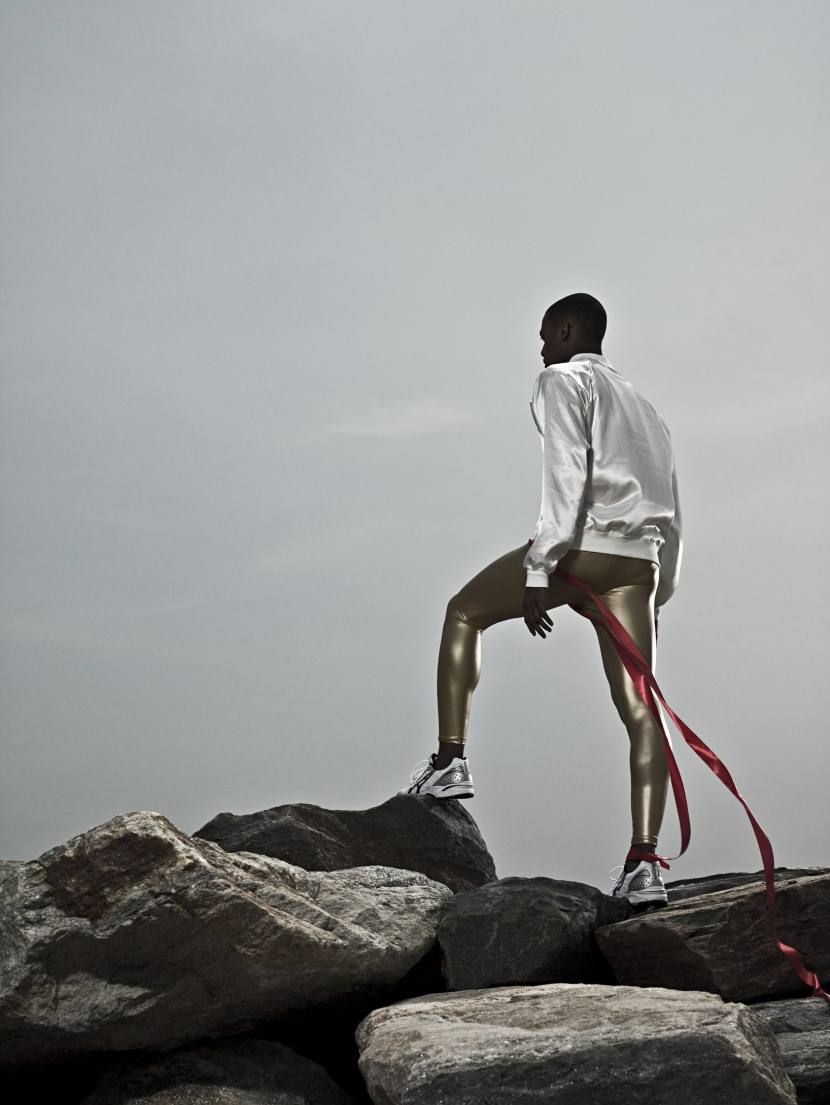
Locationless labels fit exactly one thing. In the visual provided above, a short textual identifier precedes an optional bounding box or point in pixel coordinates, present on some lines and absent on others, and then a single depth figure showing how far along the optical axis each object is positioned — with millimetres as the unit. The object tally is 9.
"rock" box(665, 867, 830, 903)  4555
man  4352
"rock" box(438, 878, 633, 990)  3562
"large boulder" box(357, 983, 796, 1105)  2545
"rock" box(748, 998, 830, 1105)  3029
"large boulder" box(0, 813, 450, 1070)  3049
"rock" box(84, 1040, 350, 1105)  3143
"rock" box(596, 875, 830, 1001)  3564
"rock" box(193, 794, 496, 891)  4449
